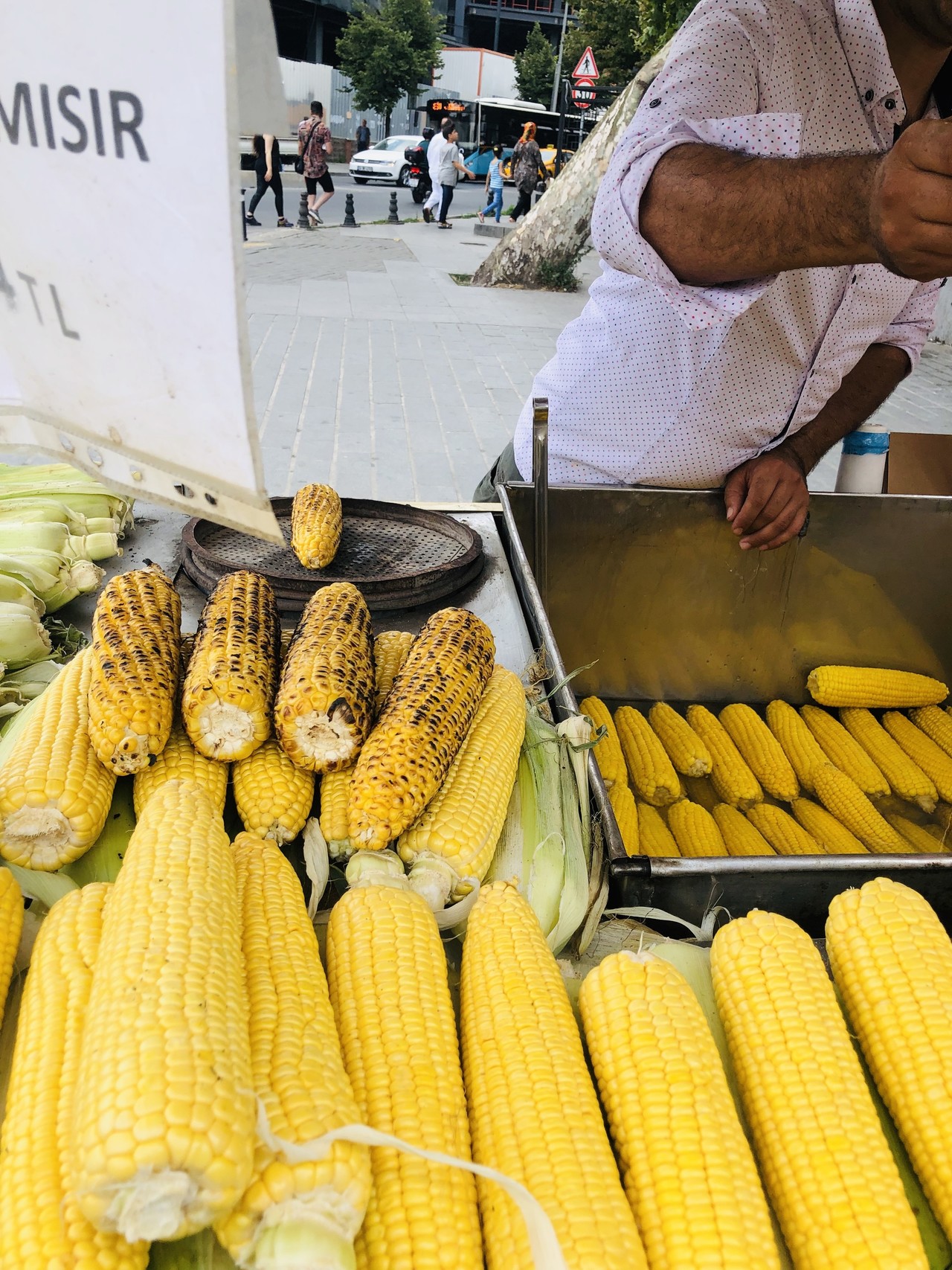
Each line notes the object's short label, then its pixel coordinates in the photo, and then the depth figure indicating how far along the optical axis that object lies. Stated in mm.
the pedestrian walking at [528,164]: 21062
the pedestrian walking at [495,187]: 23031
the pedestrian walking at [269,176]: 16984
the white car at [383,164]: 31391
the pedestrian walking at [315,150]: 18094
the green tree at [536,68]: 51500
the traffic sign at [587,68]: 21609
